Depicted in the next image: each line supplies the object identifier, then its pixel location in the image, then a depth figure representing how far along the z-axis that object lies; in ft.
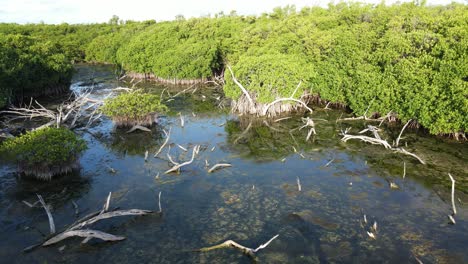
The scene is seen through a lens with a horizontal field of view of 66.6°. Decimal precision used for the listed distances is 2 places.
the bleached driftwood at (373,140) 65.83
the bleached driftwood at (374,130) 67.82
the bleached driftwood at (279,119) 91.41
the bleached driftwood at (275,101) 86.63
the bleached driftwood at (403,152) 59.95
